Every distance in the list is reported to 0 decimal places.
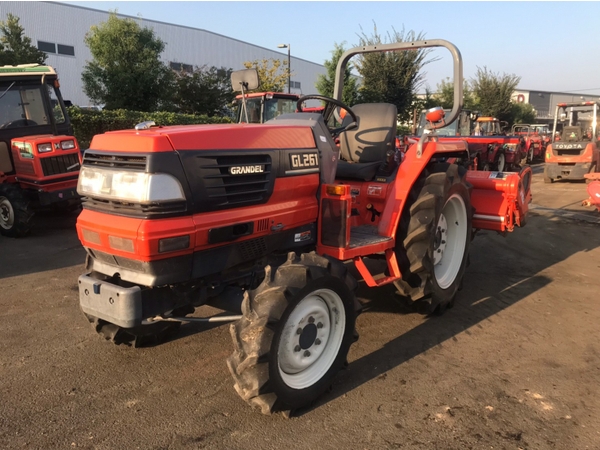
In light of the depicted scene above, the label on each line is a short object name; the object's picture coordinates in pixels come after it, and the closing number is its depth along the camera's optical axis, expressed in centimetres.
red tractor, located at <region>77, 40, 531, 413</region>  256
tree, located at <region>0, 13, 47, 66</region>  1764
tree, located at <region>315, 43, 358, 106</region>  2050
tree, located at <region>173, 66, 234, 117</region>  2216
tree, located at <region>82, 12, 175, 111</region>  1953
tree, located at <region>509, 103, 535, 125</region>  3956
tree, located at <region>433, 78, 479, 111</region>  3509
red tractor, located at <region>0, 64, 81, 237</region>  731
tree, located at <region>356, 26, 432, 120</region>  1888
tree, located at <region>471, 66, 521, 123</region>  3444
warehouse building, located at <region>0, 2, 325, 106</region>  2911
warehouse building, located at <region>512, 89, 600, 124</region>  6938
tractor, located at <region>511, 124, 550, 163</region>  2080
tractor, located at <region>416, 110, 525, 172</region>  1355
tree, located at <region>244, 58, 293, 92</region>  2503
